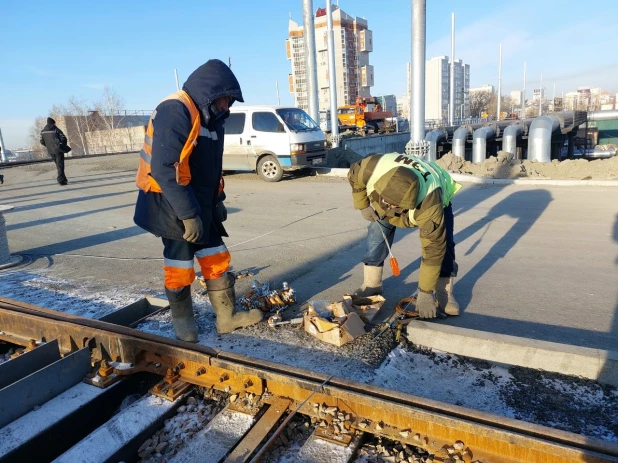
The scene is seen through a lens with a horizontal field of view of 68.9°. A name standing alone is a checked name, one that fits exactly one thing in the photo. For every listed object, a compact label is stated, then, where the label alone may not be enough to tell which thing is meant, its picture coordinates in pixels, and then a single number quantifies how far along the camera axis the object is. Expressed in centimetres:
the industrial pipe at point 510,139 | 2103
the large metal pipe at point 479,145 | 2045
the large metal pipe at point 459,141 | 2214
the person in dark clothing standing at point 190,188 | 300
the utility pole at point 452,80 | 3047
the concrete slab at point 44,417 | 240
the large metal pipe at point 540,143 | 1684
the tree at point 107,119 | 5959
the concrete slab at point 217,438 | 231
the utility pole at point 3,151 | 2592
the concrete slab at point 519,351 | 283
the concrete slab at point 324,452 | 222
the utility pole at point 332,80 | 1732
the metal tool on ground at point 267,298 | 406
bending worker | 316
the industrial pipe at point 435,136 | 1906
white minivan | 1209
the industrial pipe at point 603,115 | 3419
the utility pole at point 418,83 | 1077
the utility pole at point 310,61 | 1554
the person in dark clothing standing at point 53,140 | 1241
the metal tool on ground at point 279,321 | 369
